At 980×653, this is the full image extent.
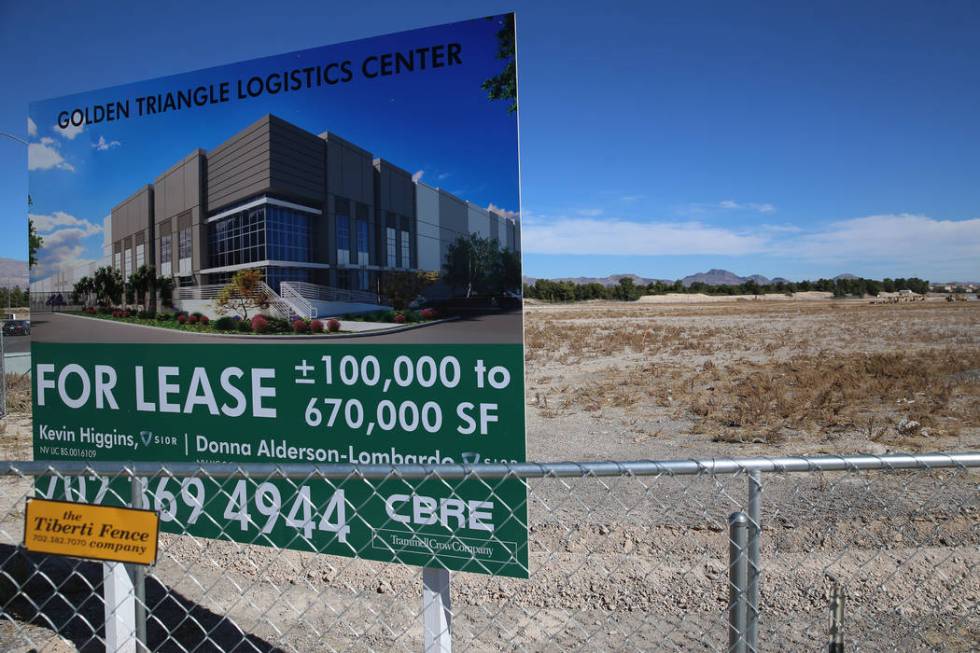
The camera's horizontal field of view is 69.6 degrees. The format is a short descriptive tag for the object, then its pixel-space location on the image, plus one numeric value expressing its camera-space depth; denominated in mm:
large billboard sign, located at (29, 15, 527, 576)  2869
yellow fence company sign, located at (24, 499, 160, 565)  2141
